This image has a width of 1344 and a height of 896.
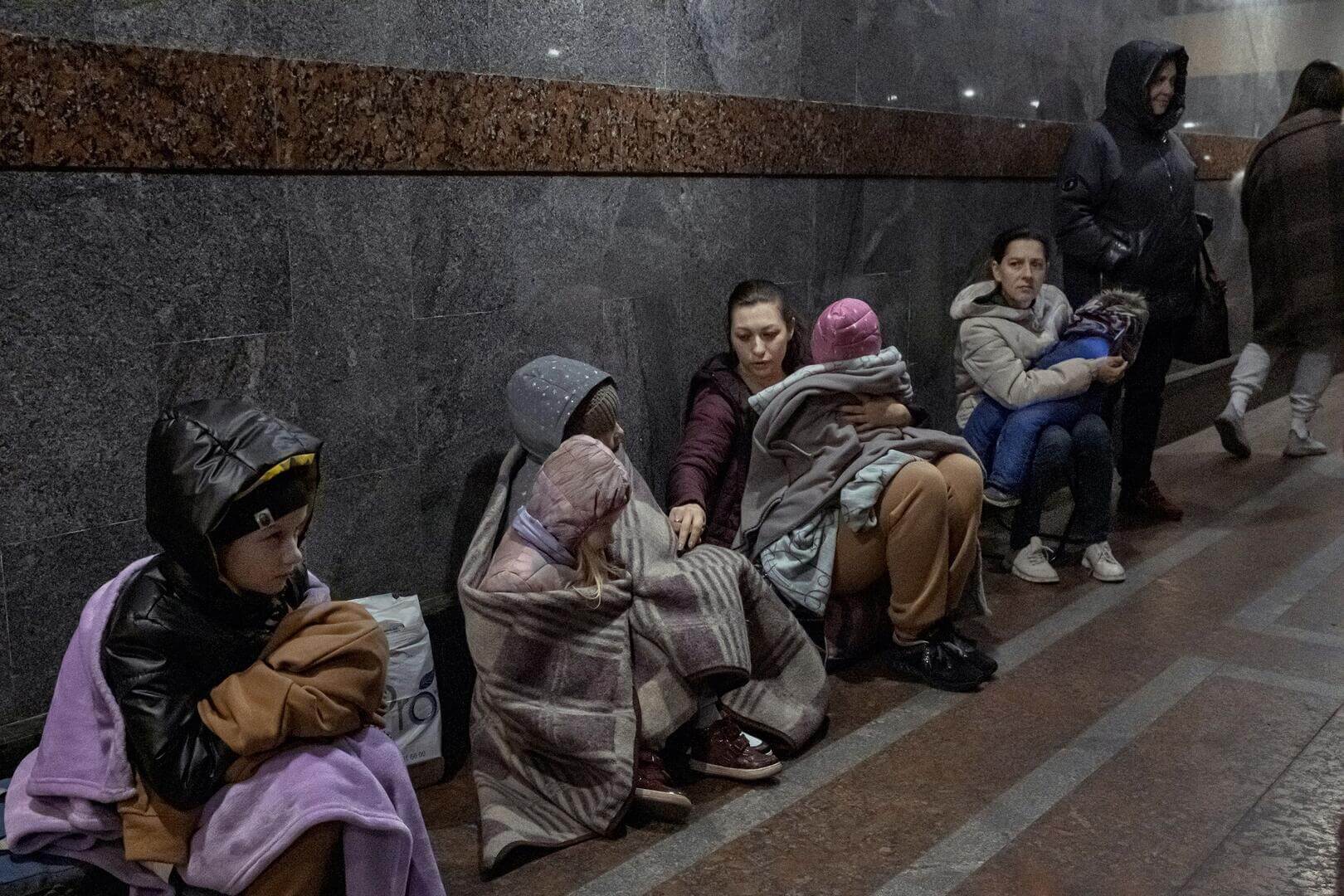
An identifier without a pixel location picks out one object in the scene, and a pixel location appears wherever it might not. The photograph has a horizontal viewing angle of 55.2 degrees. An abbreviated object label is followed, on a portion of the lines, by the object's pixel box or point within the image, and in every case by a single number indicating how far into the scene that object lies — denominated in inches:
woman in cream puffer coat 200.8
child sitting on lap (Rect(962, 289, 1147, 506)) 201.3
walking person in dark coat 264.8
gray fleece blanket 164.2
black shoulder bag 241.4
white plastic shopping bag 132.8
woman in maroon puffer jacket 169.5
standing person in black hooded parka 227.6
